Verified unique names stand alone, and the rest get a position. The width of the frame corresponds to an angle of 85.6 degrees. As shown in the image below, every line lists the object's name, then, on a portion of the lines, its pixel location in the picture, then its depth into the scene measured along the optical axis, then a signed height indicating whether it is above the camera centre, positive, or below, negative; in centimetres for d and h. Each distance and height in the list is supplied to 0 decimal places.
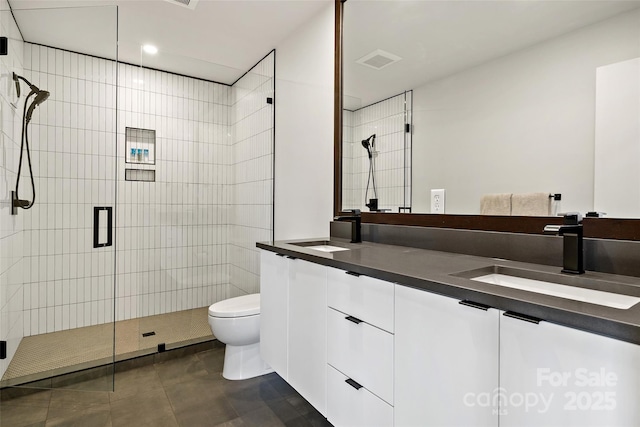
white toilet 218 -81
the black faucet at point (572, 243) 111 -10
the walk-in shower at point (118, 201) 206 +5
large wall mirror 115 +47
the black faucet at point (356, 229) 205 -11
